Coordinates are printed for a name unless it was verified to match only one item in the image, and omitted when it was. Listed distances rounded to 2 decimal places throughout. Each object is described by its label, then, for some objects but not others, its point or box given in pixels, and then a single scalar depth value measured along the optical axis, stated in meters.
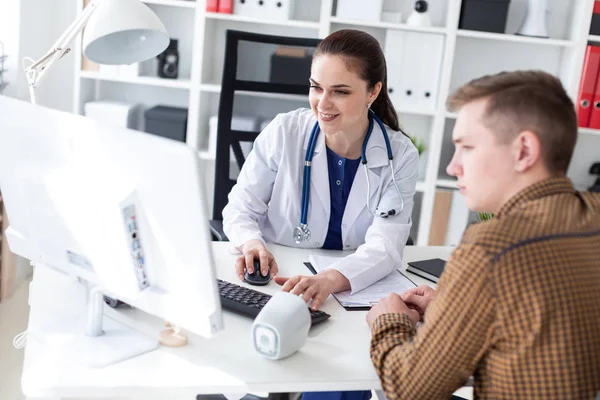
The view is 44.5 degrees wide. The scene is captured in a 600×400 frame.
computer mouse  1.60
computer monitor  1.06
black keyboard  1.40
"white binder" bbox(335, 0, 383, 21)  3.30
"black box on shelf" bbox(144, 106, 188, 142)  3.43
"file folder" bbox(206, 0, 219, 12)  3.30
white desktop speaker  1.22
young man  1.00
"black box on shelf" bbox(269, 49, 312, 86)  2.27
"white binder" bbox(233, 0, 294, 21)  3.30
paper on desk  1.57
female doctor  1.92
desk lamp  1.49
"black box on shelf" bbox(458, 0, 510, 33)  3.36
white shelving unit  3.34
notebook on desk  1.78
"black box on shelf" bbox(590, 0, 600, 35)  3.35
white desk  1.13
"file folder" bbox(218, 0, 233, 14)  3.29
